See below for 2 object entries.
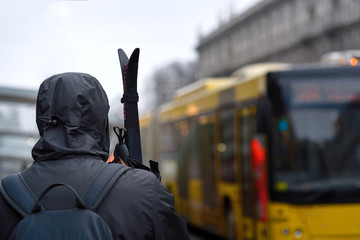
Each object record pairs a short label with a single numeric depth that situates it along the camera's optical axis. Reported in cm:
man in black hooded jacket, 246
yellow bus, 988
